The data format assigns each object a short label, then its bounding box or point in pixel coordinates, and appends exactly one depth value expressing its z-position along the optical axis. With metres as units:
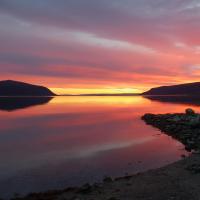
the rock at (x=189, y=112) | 35.09
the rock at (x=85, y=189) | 8.96
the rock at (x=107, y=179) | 10.20
